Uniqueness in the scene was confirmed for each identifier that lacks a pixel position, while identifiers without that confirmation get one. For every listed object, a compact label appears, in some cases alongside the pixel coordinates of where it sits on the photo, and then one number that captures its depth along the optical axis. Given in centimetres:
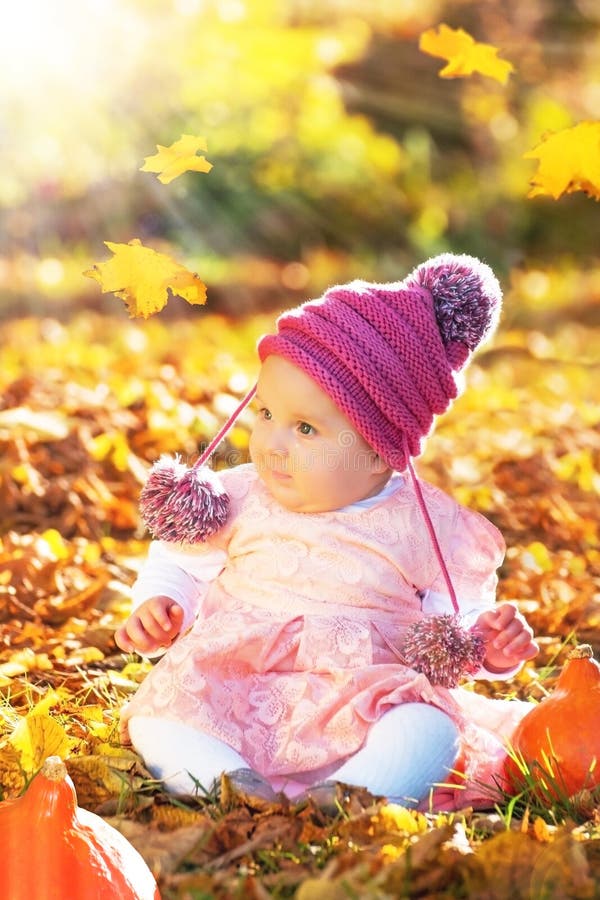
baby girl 254
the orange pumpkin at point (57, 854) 190
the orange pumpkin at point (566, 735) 248
